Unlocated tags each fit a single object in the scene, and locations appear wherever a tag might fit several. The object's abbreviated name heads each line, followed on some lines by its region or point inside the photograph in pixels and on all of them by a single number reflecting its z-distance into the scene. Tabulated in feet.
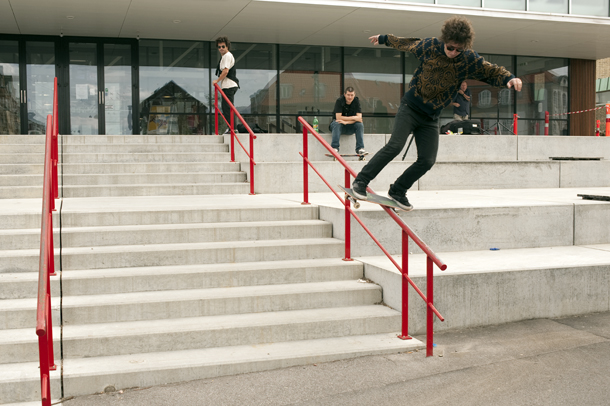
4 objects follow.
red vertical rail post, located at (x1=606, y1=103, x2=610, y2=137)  48.11
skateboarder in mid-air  16.16
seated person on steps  36.40
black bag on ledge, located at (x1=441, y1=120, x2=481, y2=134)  42.49
